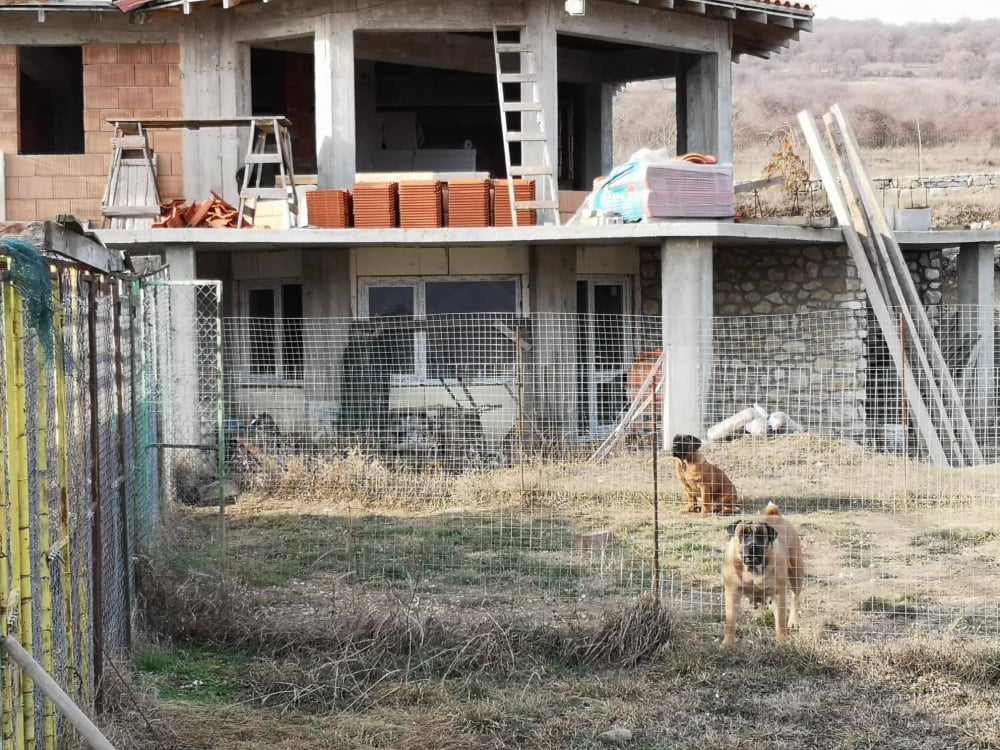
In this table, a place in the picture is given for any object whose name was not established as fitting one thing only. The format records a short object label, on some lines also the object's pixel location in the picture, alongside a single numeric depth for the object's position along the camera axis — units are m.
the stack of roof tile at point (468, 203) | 14.50
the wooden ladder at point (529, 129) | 14.43
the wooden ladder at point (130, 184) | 14.84
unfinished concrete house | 14.36
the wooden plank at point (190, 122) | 14.38
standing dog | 7.02
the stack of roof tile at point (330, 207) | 14.49
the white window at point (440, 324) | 15.33
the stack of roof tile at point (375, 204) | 14.38
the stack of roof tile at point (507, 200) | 14.59
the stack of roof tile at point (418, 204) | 14.39
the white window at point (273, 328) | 16.47
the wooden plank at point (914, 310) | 14.16
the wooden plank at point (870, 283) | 13.69
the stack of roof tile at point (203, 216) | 14.53
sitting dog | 11.22
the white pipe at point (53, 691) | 4.06
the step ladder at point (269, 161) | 14.28
